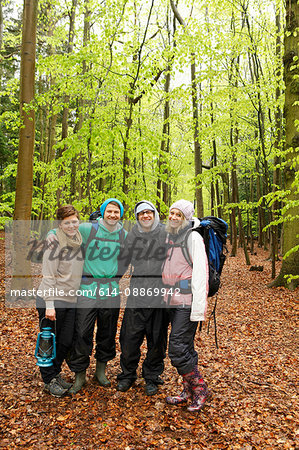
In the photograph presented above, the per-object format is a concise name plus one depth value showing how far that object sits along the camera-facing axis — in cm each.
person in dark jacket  376
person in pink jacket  338
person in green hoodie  373
